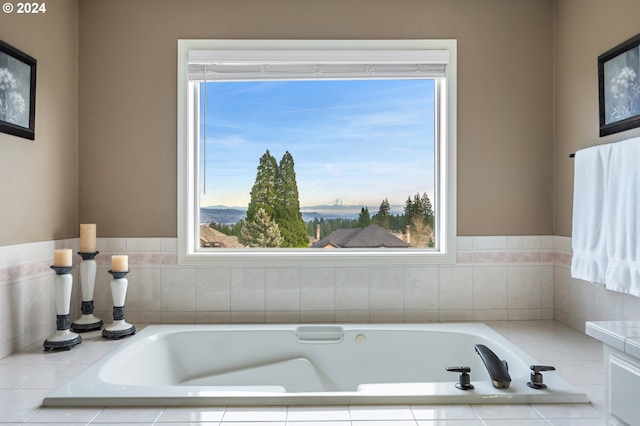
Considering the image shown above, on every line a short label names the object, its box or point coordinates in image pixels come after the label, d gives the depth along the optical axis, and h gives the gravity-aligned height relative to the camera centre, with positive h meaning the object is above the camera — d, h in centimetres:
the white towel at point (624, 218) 195 +0
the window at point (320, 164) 289 +32
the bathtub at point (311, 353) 243 -72
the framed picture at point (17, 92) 211 +58
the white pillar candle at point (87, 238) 254 -12
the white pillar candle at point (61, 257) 229 -20
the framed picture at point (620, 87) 207 +60
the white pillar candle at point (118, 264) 248 -25
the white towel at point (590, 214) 216 +2
